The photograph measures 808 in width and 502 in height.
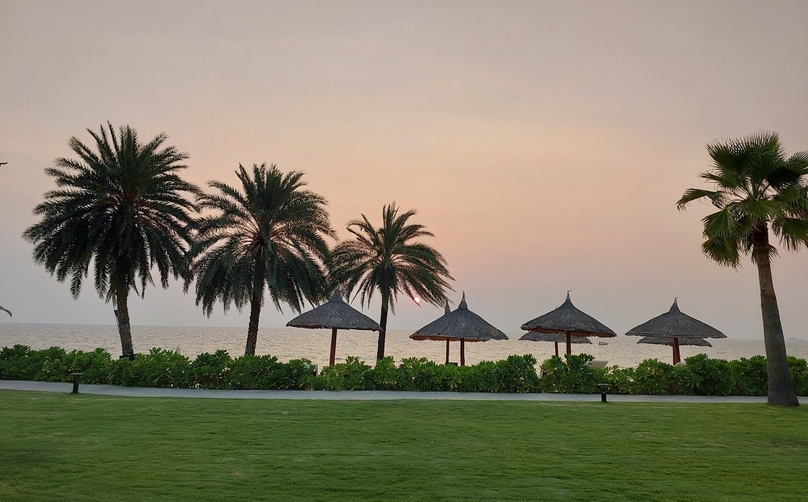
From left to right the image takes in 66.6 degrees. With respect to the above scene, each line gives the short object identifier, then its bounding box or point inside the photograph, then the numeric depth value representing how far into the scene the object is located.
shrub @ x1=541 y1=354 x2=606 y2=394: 19.41
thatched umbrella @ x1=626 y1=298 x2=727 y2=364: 24.59
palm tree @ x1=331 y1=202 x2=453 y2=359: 27.31
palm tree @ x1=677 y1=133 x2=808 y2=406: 16.69
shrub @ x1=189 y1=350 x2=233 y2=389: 18.52
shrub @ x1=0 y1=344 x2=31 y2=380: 19.69
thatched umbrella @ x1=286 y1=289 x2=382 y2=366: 22.66
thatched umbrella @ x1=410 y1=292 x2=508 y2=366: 23.67
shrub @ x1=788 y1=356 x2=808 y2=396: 19.89
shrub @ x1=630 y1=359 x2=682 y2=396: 19.44
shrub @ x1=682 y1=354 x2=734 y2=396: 19.41
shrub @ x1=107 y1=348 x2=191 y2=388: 18.73
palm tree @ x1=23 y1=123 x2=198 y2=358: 22.52
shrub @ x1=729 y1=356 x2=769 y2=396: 19.72
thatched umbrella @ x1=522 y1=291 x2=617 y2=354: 22.86
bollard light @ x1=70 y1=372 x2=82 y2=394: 16.45
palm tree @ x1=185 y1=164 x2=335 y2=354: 23.92
